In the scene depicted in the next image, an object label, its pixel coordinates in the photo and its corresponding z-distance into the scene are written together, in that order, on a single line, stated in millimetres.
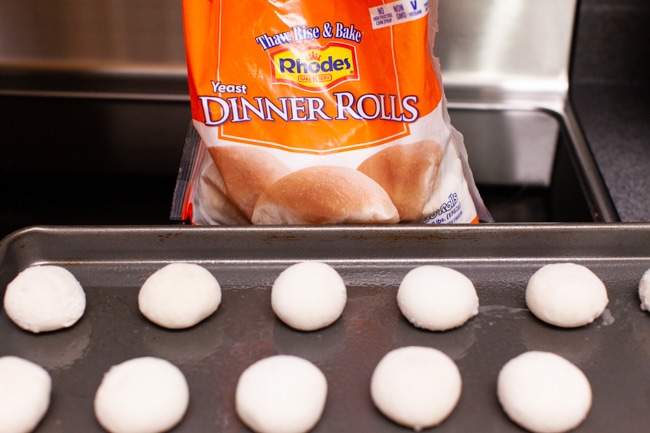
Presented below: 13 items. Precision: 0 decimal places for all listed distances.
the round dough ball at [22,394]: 764
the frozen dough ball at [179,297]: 889
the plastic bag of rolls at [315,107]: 995
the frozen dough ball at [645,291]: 912
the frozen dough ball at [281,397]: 771
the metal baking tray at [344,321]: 821
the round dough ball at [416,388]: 777
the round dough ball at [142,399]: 776
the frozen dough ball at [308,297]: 883
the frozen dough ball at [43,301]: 879
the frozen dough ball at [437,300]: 882
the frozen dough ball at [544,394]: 774
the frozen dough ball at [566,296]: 885
